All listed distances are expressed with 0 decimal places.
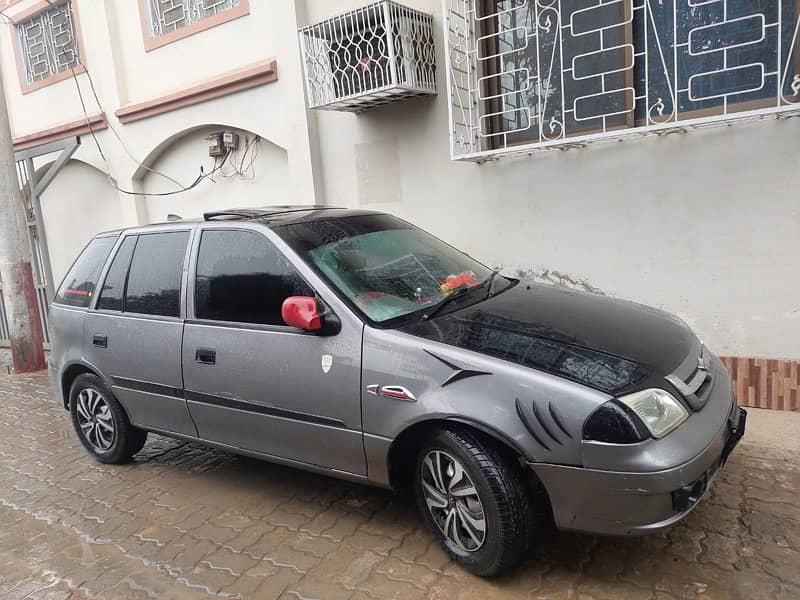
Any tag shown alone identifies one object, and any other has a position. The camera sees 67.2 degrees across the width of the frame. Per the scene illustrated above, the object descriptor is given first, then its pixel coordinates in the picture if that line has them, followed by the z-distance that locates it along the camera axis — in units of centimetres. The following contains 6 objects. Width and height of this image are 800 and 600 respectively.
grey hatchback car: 244
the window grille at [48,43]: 936
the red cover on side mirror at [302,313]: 302
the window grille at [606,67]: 436
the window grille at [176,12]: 768
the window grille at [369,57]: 539
